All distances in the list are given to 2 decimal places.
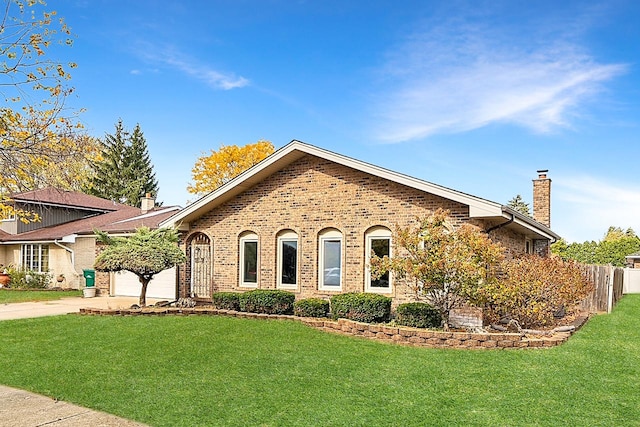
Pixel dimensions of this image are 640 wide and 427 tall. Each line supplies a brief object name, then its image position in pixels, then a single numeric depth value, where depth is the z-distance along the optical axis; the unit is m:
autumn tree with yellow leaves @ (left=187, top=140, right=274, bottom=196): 40.97
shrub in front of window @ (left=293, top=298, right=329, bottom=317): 13.79
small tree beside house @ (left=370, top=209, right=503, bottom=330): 10.74
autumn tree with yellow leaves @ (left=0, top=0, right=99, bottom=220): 7.64
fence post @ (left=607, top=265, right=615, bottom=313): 17.73
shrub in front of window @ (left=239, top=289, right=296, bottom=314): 14.28
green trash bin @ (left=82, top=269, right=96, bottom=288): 22.58
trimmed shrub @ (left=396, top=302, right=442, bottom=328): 11.99
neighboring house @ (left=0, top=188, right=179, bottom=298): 21.18
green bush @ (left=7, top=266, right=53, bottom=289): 24.69
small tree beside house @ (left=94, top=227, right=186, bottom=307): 15.24
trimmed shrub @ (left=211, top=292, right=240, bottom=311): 15.09
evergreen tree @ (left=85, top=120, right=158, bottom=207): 48.65
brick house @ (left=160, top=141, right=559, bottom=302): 13.67
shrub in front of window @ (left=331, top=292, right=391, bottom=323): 12.62
